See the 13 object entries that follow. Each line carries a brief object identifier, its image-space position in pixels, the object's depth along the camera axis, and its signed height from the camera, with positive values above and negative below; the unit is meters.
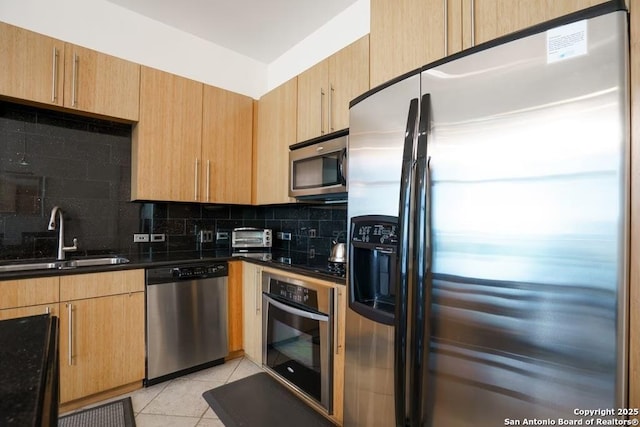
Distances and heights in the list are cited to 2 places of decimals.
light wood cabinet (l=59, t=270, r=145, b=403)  1.72 -0.72
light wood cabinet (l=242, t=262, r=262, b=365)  2.21 -0.74
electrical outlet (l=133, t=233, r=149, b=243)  2.44 -0.18
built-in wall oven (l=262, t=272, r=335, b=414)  1.66 -0.75
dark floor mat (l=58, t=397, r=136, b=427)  1.65 -1.17
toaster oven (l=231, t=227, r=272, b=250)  2.63 -0.20
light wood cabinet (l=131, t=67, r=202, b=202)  2.21 +0.60
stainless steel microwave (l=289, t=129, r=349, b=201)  1.77 +0.32
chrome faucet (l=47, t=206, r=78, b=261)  2.04 -0.11
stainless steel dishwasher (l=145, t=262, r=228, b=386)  2.00 -0.74
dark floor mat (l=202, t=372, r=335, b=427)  1.71 -1.19
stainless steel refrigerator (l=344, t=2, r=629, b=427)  0.73 -0.03
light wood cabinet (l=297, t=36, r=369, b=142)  1.79 +0.85
